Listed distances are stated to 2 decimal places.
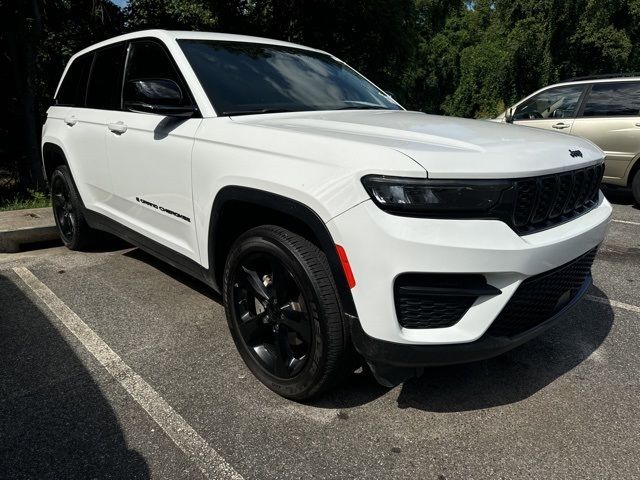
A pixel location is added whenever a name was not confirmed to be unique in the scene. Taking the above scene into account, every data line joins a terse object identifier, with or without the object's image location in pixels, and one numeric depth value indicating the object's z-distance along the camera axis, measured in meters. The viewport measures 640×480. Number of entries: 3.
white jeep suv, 1.95
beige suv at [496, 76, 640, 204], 6.93
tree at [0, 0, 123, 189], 9.79
